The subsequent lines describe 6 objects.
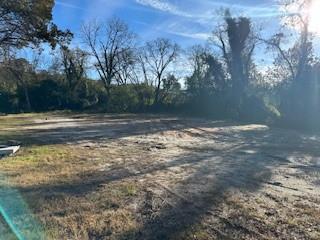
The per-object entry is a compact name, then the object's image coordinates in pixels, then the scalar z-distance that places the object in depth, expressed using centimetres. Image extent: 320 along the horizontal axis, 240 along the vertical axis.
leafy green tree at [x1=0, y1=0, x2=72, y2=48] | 750
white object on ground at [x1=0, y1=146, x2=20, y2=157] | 546
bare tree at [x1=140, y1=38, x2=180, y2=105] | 2607
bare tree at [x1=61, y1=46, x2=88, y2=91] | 2768
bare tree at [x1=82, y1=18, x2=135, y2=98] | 2803
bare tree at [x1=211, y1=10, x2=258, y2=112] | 1674
